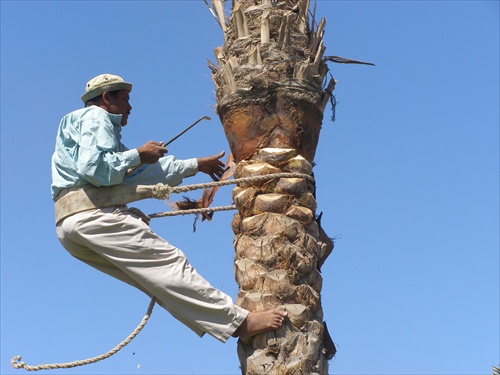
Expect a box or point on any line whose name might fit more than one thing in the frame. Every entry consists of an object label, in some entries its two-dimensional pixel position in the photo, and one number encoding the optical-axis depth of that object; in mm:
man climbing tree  6871
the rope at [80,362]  6930
